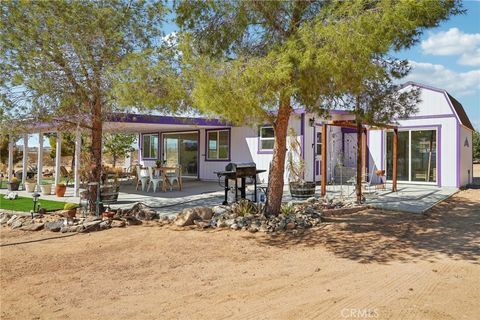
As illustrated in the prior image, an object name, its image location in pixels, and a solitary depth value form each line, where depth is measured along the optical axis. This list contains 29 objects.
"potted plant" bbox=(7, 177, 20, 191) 13.75
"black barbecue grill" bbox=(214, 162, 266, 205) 9.16
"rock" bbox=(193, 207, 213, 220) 7.98
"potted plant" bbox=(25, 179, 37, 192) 13.02
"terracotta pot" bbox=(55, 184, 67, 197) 11.78
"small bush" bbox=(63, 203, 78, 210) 8.40
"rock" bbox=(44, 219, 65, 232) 7.57
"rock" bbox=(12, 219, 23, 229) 7.94
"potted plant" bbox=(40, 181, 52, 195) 12.30
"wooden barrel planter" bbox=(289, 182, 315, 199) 10.12
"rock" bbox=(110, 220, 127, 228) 7.82
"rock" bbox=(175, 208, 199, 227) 7.71
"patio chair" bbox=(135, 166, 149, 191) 13.53
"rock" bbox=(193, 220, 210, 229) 7.56
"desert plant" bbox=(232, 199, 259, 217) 7.97
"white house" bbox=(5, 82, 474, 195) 14.16
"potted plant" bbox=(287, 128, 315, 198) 10.15
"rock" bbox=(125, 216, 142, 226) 8.04
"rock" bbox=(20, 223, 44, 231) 7.72
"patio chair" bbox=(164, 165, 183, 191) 13.41
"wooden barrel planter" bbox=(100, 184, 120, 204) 9.33
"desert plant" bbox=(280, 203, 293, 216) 8.04
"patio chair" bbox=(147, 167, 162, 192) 12.96
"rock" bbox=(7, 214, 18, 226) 8.22
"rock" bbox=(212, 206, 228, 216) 8.19
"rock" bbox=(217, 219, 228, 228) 7.54
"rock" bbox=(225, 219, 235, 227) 7.54
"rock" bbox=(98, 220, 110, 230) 7.69
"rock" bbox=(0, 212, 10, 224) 8.42
